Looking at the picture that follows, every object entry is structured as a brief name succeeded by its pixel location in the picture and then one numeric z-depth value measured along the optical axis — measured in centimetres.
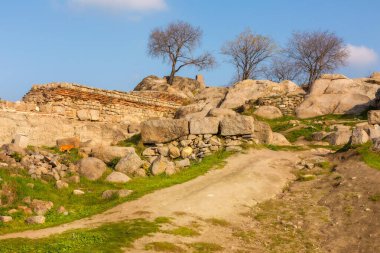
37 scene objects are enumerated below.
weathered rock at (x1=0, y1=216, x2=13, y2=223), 828
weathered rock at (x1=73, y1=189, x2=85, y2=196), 1072
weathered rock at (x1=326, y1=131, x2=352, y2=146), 1714
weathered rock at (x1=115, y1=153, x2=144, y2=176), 1303
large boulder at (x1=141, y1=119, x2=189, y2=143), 1611
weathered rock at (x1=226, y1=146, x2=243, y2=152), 1542
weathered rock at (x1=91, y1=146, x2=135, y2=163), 1370
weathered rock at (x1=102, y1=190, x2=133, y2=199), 1030
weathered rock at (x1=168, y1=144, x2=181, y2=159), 1522
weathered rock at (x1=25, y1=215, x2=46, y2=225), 845
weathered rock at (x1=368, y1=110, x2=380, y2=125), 1883
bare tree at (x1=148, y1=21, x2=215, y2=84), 4769
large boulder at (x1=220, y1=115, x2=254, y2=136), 1619
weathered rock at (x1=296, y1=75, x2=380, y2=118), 2462
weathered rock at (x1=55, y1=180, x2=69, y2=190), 1090
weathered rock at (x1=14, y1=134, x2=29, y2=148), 1390
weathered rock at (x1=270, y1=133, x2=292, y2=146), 1714
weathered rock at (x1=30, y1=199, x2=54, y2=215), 912
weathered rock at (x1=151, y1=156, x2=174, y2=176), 1307
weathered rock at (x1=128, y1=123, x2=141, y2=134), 1881
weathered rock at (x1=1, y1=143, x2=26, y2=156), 1220
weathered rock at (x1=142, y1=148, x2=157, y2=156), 1530
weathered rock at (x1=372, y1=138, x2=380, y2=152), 1293
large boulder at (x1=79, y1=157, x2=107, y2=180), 1234
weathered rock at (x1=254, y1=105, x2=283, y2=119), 2510
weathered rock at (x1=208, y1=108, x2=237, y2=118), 1730
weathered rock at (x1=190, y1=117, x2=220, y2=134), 1611
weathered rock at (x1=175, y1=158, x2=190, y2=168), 1406
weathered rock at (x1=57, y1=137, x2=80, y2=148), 1520
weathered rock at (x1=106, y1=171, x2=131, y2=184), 1214
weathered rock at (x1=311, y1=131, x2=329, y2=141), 1812
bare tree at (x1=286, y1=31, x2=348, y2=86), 4425
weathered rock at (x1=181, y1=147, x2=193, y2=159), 1516
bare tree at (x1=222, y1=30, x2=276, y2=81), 4694
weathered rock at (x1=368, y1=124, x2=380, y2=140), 1507
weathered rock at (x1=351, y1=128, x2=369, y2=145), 1400
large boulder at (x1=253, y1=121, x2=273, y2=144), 1675
